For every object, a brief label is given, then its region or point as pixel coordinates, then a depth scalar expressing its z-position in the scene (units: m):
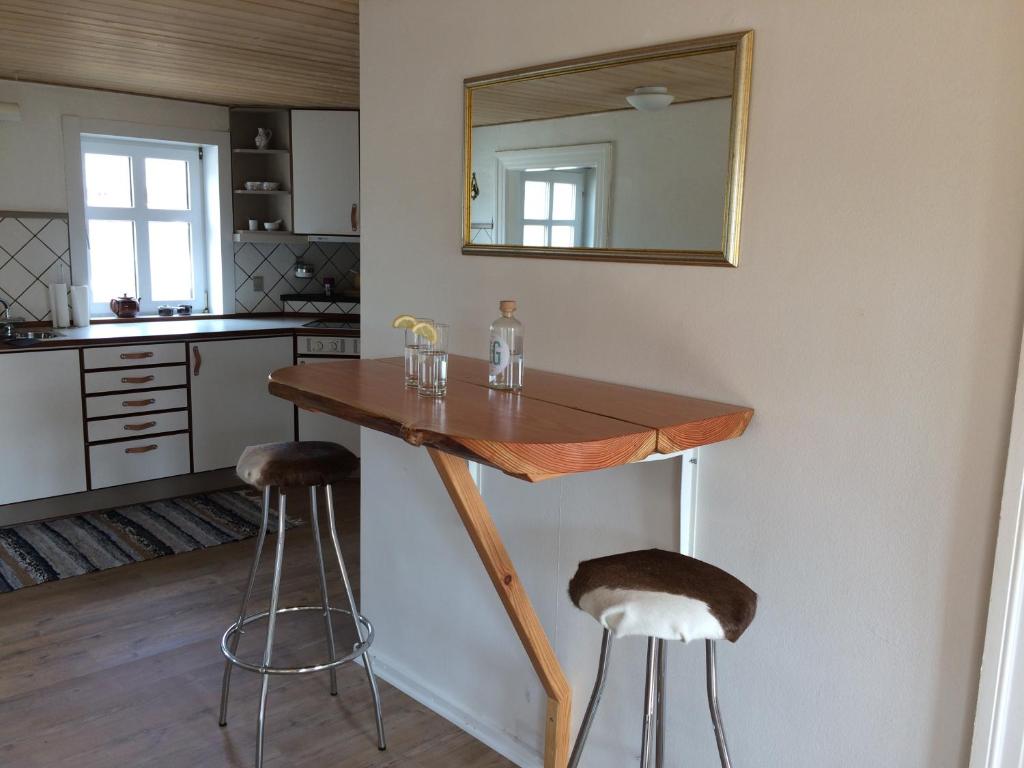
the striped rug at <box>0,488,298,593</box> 3.47
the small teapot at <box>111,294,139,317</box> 4.64
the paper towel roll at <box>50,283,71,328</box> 4.28
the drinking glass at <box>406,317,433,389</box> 1.89
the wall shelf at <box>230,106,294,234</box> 4.84
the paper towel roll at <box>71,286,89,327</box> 4.35
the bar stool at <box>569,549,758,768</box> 1.31
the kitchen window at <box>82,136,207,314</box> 4.63
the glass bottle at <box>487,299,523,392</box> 1.83
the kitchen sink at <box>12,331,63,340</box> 3.95
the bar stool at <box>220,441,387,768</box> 2.16
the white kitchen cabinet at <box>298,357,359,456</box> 4.67
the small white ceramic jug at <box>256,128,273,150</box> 4.82
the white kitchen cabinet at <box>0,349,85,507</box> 3.77
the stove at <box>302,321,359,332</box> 4.64
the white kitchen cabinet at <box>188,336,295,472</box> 4.34
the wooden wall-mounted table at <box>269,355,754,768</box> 1.38
